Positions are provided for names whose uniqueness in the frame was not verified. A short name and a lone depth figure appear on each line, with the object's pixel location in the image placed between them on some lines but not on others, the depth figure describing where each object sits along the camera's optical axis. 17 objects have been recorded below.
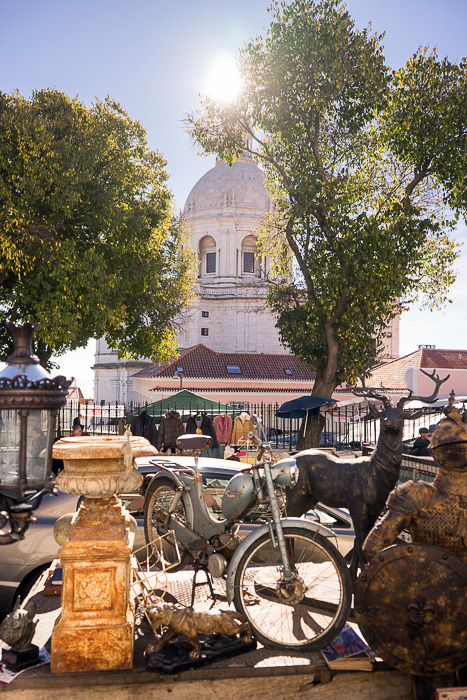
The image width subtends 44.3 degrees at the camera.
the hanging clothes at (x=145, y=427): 17.81
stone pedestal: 3.85
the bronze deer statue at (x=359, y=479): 4.92
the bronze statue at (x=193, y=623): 4.04
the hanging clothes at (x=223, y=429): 19.95
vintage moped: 4.18
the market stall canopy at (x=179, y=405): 20.98
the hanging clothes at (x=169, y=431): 16.11
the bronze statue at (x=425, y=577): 3.58
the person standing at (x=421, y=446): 12.69
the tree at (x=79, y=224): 16.95
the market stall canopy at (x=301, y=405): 17.05
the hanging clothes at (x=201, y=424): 17.77
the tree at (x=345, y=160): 14.99
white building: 53.12
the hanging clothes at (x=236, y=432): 18.71
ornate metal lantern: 3.58
